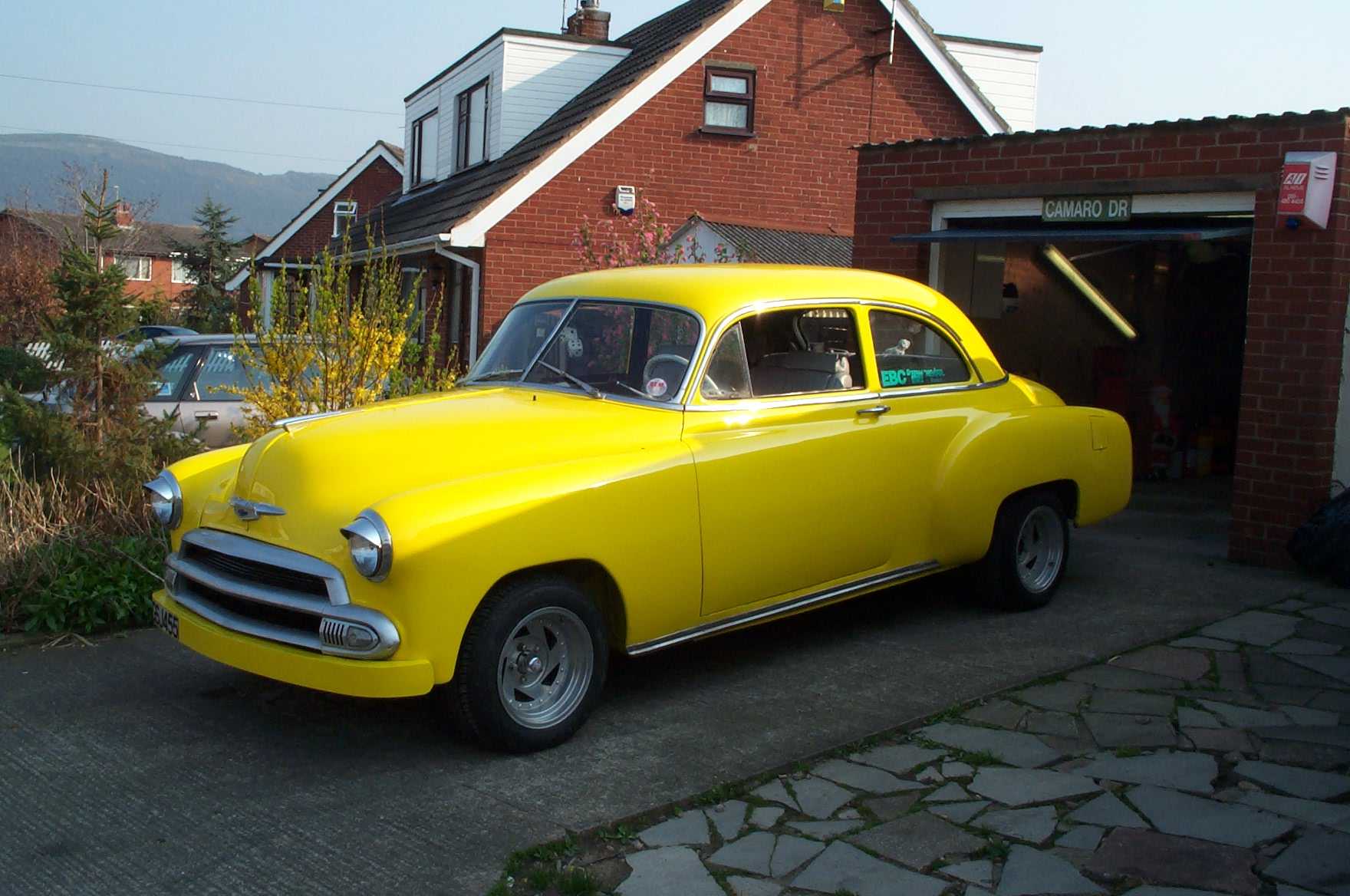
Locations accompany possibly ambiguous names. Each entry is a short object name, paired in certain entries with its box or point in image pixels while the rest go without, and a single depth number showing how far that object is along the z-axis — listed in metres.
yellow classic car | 4.55
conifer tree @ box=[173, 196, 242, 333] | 46.62
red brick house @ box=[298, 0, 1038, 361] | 17.89
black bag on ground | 7.59
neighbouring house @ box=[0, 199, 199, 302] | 29.61
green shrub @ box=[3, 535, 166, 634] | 6.62
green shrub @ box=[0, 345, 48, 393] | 7.97
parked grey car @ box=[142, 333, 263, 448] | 10.27
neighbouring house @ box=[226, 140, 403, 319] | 28.77
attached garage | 7.98
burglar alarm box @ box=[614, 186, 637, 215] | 18.16
